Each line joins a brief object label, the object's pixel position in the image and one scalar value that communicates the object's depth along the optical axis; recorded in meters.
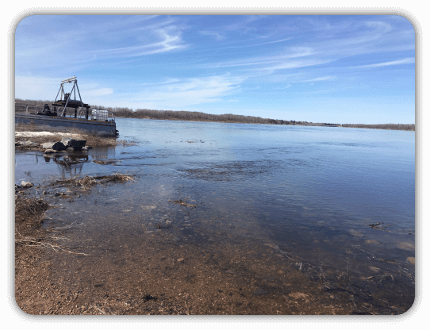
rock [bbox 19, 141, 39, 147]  18.89
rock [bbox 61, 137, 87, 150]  18.30
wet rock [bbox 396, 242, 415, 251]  6.09
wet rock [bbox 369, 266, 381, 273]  5.06
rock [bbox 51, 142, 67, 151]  17.56
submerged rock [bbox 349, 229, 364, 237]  6.78
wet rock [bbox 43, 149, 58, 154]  16.78
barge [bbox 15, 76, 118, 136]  23.39
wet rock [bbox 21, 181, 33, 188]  8.97
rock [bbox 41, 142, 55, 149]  17.75
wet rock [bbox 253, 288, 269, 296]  4.12
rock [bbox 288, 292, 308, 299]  4.09
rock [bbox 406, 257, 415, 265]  5.47
